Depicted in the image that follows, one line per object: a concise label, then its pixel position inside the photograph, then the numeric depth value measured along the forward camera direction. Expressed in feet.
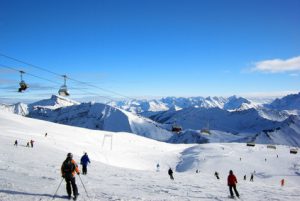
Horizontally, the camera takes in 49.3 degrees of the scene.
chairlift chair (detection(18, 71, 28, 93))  115.03
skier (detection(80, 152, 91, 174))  82.74
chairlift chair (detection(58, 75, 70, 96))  122.74
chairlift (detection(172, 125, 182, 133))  208.05
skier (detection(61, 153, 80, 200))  48.60
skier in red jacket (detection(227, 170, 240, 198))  61.94
